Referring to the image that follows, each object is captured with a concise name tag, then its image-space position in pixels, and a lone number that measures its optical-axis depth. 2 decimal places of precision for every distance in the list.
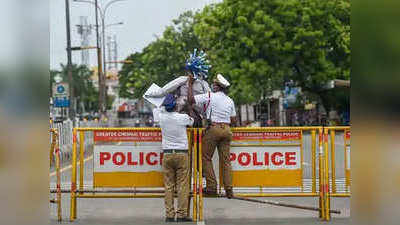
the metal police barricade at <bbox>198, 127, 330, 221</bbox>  18.19
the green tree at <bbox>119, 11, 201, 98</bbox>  96.56
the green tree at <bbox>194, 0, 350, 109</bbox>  83.44
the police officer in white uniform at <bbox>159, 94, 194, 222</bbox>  17.14
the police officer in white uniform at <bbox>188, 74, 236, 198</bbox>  17.84
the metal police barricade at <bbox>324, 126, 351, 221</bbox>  18.02
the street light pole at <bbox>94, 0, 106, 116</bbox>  92.74
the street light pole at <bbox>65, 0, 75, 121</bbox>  57.71
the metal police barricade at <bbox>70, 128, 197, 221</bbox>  18.09
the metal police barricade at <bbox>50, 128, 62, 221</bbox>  16.86
